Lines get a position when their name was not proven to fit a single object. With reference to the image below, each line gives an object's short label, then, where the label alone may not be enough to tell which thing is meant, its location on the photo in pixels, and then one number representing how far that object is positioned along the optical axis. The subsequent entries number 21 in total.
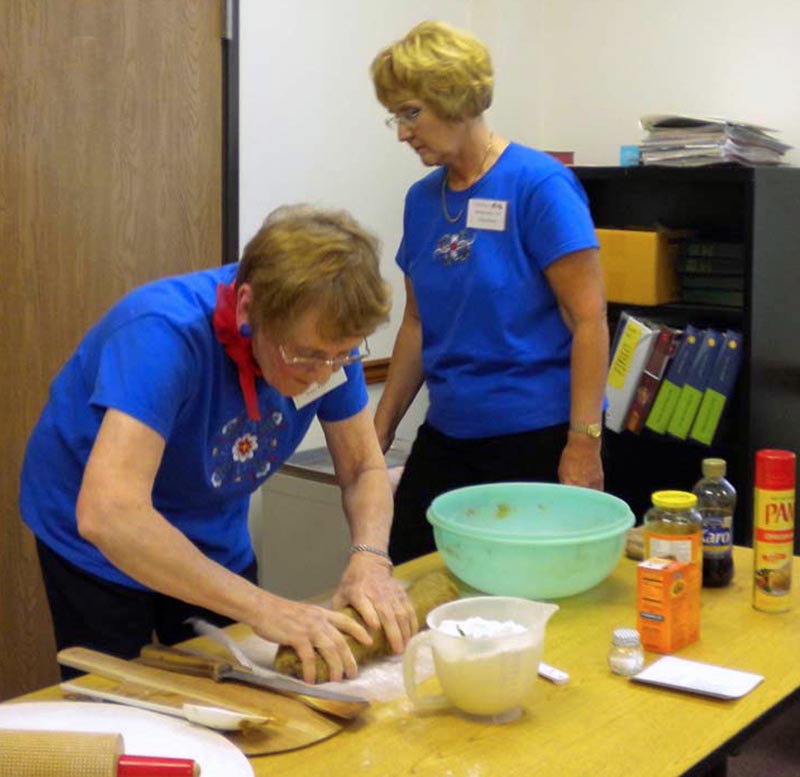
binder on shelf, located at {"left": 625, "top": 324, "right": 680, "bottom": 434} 3.34
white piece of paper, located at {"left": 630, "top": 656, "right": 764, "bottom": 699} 1.38
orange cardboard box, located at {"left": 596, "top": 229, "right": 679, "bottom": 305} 3.37
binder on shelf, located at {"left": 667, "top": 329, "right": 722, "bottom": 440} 3.24
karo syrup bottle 1.76
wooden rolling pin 1.02
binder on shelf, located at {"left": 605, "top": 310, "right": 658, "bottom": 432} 3.35
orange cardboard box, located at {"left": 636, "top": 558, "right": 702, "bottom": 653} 1.52
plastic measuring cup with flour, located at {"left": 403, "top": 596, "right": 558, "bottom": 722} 1.30
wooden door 2.75
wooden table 1.22
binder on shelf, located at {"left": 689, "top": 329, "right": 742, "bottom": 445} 3.21
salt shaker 1.44
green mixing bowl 1.63
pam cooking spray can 1.62
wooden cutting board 1.26
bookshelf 3.18
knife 1.33
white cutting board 1.15
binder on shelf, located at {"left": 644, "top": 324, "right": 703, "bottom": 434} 3.28
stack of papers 3.19
